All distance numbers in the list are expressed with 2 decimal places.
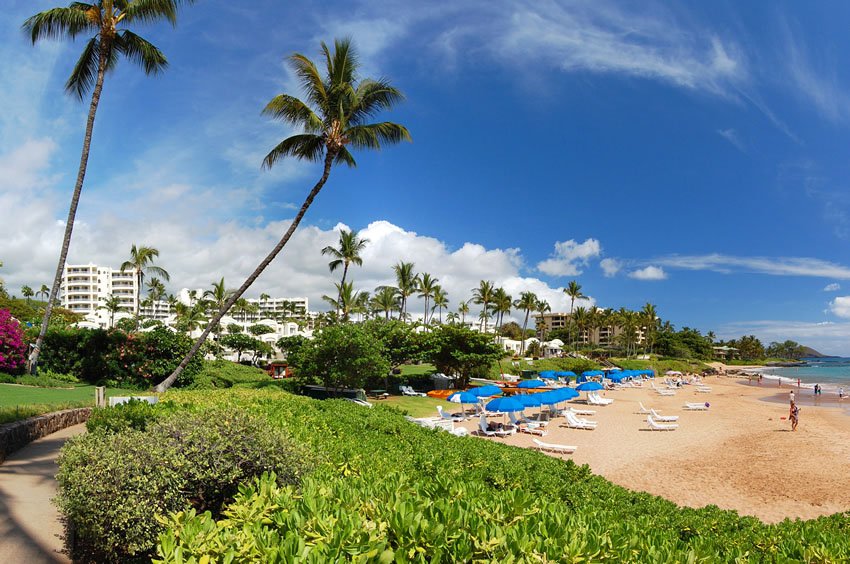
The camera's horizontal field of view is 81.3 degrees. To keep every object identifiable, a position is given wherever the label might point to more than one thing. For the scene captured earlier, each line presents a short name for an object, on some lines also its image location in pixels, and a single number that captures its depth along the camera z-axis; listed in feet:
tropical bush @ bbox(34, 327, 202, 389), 79.97
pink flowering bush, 68.23
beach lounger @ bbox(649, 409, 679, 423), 83.25
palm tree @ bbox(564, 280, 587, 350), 322.14
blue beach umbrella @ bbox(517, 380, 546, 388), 105.31
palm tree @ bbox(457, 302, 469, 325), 322.75
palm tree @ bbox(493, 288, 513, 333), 260.62
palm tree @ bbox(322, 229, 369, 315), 143.13
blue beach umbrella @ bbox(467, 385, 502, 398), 84.05
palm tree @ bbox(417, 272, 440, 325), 233.35
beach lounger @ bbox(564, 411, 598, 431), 79.36
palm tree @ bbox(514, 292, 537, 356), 298.56
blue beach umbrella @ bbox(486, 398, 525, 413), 71.05
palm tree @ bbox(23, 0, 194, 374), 64.34
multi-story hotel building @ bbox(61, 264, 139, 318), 380.78
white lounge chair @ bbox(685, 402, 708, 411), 108.27
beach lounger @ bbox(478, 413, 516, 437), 71.36
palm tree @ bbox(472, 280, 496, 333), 255.29
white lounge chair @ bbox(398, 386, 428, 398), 104.40
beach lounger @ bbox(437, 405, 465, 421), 81.76
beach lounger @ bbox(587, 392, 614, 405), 111.75
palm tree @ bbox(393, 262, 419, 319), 203.51
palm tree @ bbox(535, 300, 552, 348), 317.95
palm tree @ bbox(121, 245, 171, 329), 163.84
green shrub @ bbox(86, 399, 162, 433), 26.25
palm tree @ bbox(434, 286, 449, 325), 244.16
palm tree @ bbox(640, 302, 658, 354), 330.75
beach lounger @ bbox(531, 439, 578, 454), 59.57
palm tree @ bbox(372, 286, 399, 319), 210.18
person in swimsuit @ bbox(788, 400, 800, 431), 82.84
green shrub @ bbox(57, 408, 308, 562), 17.46
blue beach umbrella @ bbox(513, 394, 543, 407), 74.64
